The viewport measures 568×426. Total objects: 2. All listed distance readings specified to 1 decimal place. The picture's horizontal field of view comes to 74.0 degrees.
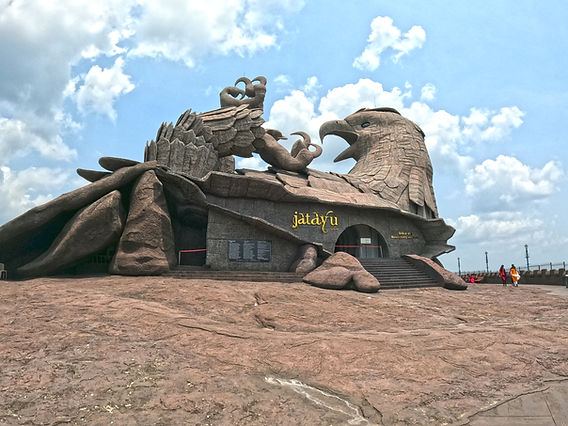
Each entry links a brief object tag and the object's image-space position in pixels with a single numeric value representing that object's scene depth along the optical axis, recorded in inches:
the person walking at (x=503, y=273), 744.3
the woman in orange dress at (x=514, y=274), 706.2
